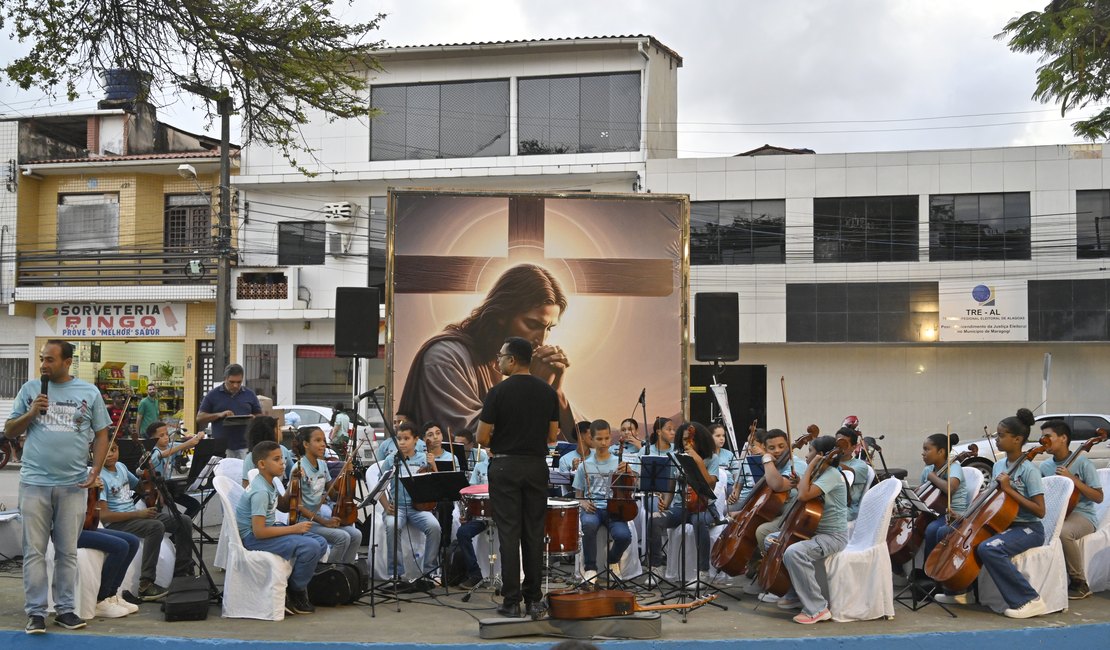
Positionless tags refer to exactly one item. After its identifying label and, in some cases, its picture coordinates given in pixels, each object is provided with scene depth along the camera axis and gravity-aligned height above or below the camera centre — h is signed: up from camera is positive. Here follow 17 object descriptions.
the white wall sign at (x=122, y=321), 25.67 +0.55
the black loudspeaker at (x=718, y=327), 13.44 +0.28
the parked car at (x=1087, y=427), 19.33 -1.38
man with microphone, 6.79 -0.86
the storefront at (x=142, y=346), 25.62 -0.06
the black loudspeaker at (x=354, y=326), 12.41 +0.23
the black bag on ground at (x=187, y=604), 7.43 -1.82
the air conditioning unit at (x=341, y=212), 24.67 +3.11
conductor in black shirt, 7.10 -0.81
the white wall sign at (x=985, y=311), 22.23 +0.85
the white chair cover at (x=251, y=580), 7.46 -1.66
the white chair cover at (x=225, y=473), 8.65 -1.10
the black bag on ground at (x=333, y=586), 7.97 -1.81
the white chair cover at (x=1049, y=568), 7.77 -1.59
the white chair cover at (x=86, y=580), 7.26 -1.63
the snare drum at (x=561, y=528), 7.77 -1.32
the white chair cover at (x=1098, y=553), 8.52 -1.62
